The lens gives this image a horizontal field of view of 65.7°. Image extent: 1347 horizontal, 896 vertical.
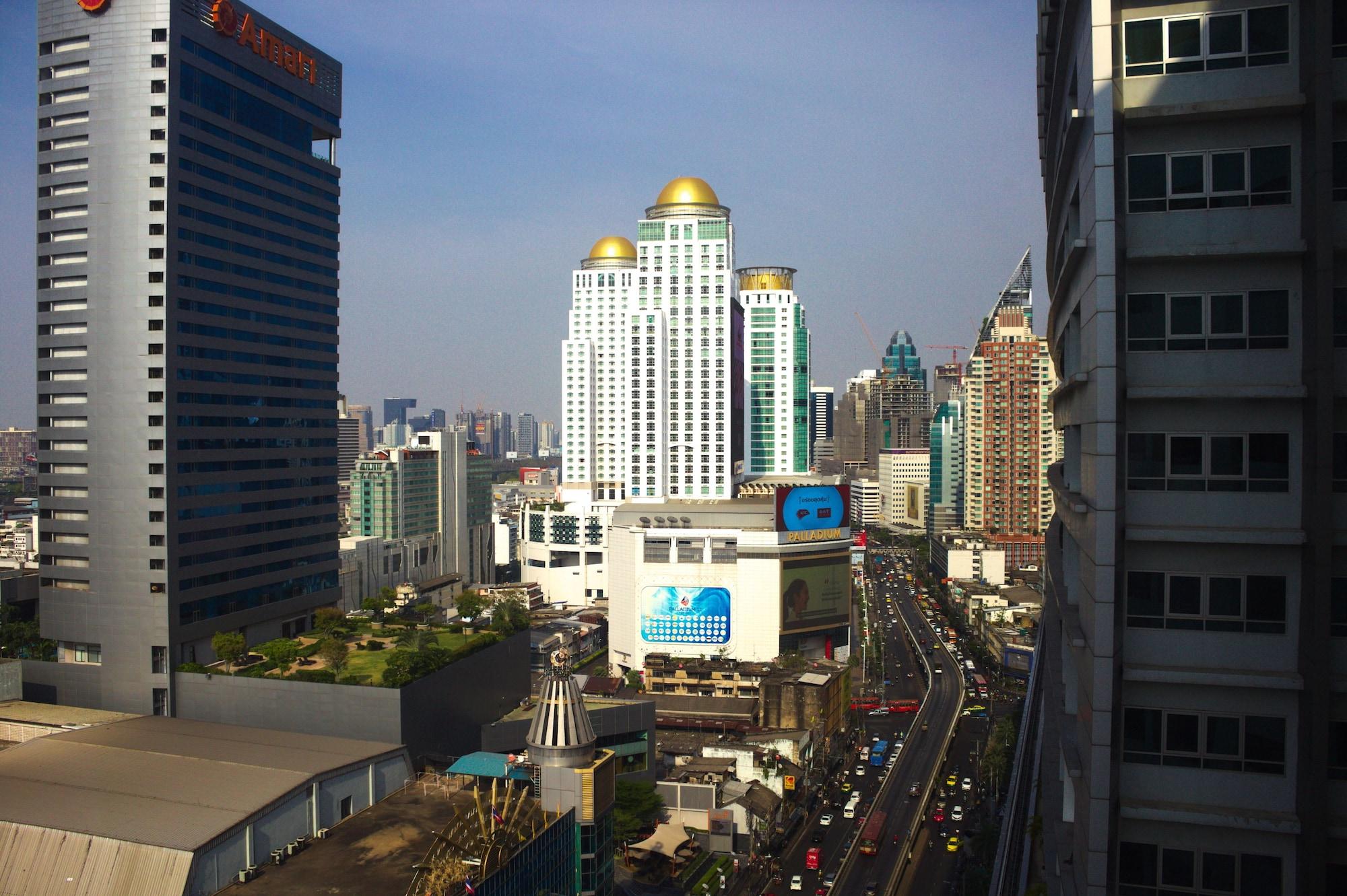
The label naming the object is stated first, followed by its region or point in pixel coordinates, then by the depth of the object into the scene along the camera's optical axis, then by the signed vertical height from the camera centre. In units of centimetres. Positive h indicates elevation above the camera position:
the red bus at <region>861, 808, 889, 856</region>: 5175 -1935
